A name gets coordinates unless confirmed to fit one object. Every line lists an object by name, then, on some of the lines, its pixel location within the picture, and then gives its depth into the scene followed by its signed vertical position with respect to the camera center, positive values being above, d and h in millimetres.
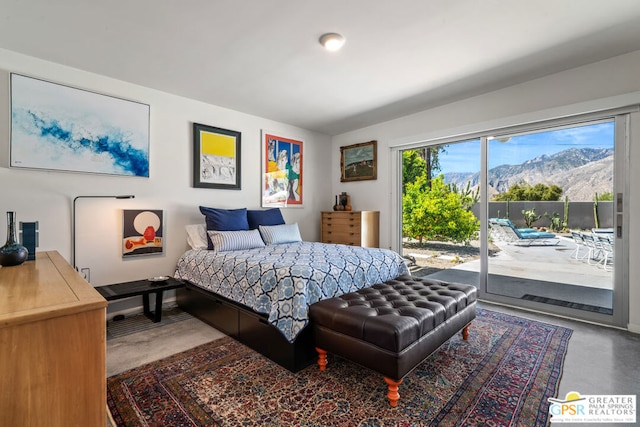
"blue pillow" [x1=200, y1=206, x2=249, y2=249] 3498 -99
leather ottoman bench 1705 -727
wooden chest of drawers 4496 -251
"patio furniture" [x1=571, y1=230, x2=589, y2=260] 3119 -328
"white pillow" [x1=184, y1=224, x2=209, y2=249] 3514 -296
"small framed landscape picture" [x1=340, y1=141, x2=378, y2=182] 4844 +863
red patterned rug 1609 -1120
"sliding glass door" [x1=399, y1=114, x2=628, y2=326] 2934 -19
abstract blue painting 2623 +798
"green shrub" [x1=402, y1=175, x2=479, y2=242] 3982 -27
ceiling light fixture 2350 +1399
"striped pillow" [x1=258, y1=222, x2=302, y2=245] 3740 -286
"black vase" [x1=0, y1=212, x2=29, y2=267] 1704 -234
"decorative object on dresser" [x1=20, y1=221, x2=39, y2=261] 2002 -170
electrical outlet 2949 -615
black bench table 2695 -746
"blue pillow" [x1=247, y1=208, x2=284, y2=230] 3951 -79
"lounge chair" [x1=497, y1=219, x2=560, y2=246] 3354 -270
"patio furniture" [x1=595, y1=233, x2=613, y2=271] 2922 -369
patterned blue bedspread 2113 -538
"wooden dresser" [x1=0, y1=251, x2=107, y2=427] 867 -466
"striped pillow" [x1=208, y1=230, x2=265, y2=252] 3234 -322
